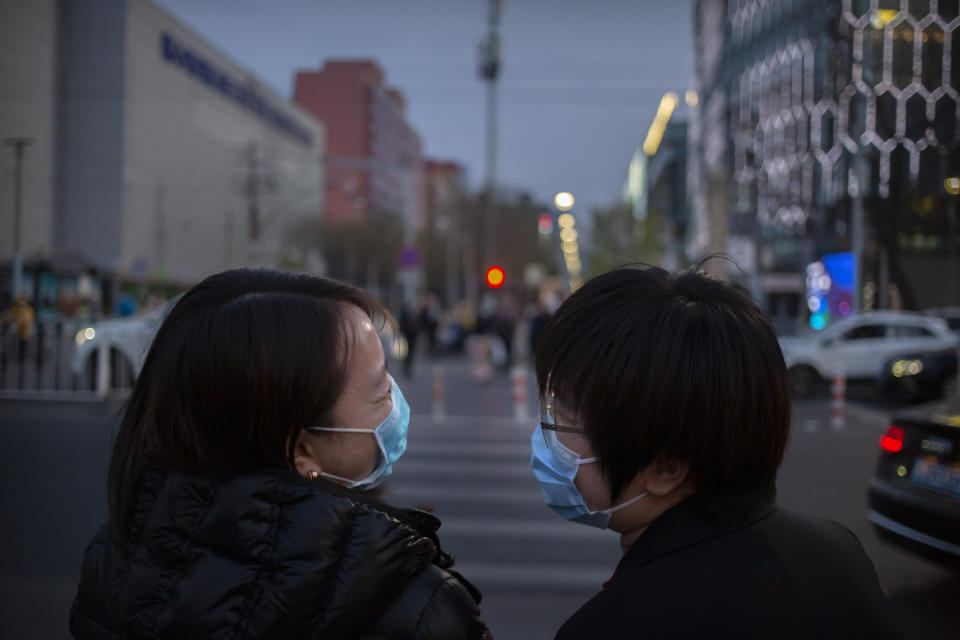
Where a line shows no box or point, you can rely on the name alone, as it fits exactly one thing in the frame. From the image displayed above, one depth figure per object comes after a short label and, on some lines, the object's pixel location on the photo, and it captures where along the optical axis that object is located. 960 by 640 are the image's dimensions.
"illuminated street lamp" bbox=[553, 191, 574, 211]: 12.32
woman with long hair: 1.22
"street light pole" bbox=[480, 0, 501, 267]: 21.75
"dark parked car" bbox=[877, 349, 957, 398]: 14.80
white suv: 16.52
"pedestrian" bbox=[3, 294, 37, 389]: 13.77
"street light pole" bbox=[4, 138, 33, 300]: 11.71
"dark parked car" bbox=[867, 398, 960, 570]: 4.33
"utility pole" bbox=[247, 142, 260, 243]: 31.35
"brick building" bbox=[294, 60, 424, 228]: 106.31
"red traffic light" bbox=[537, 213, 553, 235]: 20.68
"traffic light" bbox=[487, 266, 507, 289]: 22.31
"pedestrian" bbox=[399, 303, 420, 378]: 21.18
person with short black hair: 1.21
